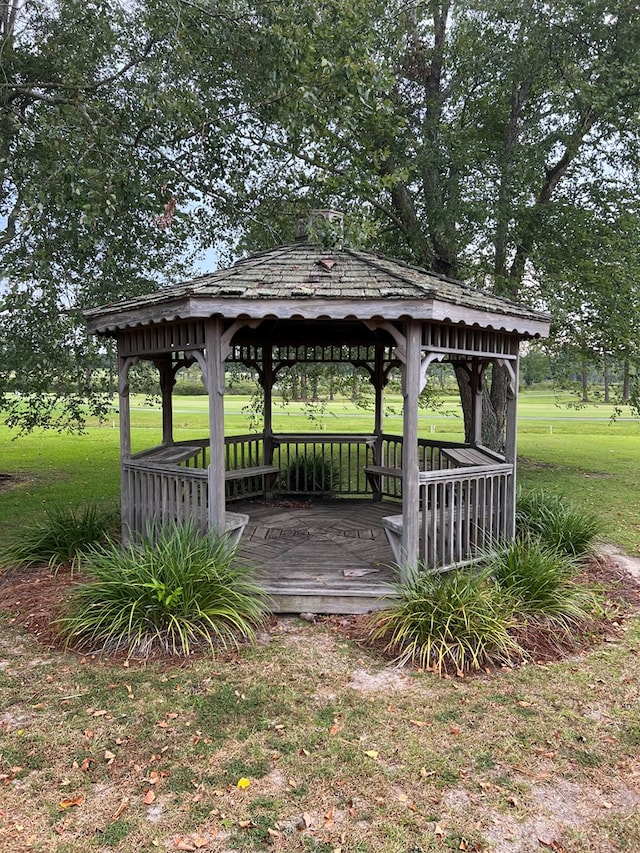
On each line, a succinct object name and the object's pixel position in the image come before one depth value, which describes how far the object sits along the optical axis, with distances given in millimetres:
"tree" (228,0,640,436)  9203
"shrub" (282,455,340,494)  9406
